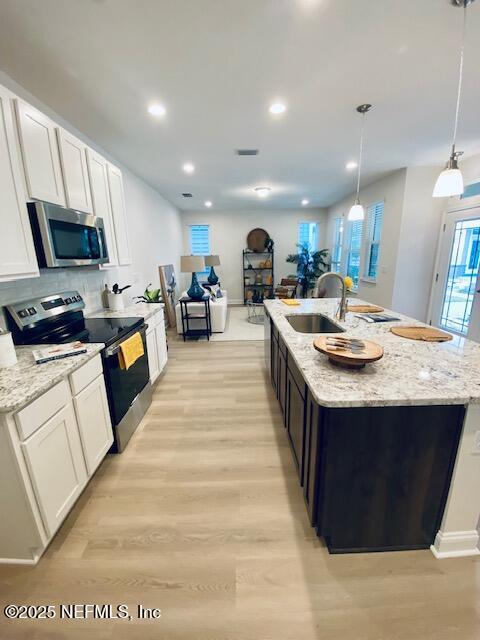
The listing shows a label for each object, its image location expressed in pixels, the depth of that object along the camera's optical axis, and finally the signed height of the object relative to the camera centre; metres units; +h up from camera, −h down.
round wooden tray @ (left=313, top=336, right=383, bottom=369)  1.28 -0.50
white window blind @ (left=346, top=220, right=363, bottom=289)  5.78 +0.09
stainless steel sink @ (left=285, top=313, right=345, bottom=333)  2.54 -0.64
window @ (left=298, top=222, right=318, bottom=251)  7.89 +0.65
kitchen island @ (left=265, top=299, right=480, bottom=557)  1.13 -0.89
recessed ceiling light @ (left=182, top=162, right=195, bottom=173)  3.87 +1.36
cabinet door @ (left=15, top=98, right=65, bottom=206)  1.57 +0.68
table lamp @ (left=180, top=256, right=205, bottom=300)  4.62 -0.17
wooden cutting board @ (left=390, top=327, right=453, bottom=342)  1.74 -0.55
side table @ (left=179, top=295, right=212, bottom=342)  4.68 -1.01
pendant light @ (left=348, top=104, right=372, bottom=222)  2.43 +0.55
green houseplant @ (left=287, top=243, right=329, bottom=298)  7.45 -0.26
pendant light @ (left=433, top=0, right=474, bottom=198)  1.67 +0.46
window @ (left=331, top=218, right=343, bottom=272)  6.89 +0.29
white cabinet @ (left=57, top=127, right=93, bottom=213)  1.93 +0.69
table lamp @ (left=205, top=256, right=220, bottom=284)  6.40 -0.13
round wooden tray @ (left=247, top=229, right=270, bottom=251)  7.77 +0.54
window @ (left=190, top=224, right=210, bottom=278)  7.89 +0.56
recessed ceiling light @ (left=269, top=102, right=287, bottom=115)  2.36 +1.34
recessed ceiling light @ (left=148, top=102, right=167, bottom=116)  2.32 +1.33
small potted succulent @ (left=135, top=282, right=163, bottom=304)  3.87 -0.57
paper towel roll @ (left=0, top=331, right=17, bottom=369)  1.41 -0.47
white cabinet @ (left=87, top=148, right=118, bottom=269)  2.35 +0.59
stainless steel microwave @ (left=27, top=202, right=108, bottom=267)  1.67 +0.18
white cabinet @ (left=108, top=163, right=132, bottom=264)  2.74 +0.50
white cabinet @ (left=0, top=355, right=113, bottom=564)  1.16 -1.00
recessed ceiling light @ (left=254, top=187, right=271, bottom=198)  5.19 +1.32
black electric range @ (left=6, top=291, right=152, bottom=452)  1.82 -0.57
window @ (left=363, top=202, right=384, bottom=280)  4.98 +0.32
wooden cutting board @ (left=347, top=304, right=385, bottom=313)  2.60 -0.53
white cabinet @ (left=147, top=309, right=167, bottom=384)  2.84 -0.99
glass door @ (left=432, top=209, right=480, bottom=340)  3.68 -0.36
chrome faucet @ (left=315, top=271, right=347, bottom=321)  2.12 -0.39
